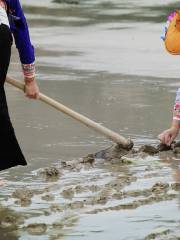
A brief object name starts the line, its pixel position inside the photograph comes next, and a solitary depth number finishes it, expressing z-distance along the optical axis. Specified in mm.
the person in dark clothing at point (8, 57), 7648
